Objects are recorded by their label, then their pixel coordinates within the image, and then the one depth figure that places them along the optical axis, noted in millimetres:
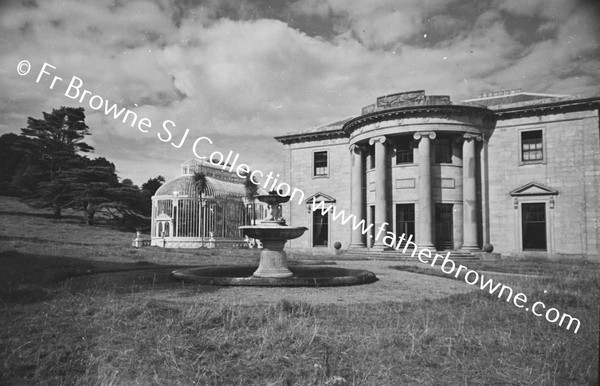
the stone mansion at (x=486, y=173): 22156
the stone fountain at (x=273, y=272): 9297
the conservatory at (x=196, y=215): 31109
